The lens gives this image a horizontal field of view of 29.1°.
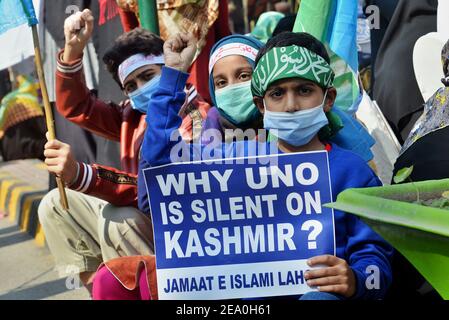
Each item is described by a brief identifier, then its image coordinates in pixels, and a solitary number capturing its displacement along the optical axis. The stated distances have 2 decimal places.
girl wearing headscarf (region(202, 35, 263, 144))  3.10
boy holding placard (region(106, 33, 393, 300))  2.45
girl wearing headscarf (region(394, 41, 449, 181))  2.50
